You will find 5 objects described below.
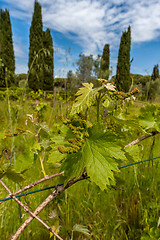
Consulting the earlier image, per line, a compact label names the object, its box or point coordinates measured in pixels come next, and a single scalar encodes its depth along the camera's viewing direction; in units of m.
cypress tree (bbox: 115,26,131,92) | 17.11
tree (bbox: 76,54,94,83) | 14.70
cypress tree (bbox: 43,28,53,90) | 18.58
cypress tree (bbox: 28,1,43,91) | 16.02
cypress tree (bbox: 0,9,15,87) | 15.18
